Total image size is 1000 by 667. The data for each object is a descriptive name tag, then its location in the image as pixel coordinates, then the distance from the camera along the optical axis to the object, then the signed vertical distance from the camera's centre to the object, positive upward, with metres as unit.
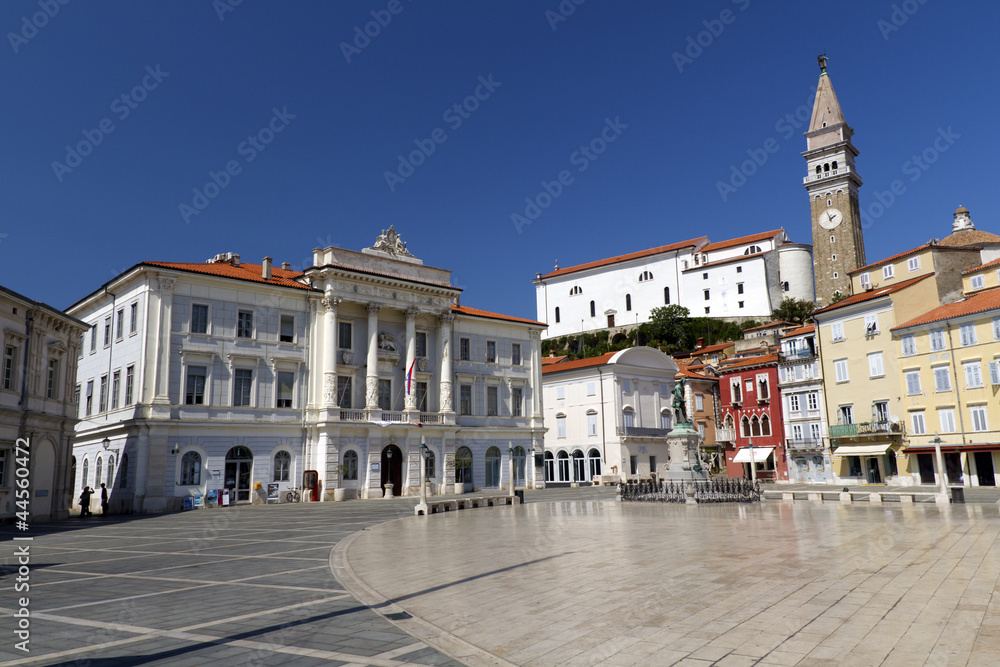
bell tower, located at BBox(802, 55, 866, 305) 105.69 +39.14
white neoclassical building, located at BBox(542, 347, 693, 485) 60.31 +4.02
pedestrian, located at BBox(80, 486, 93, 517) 33.94 -1.27
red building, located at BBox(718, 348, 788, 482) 57.84 +3.60
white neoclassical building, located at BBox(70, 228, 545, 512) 38.44 +5.38
